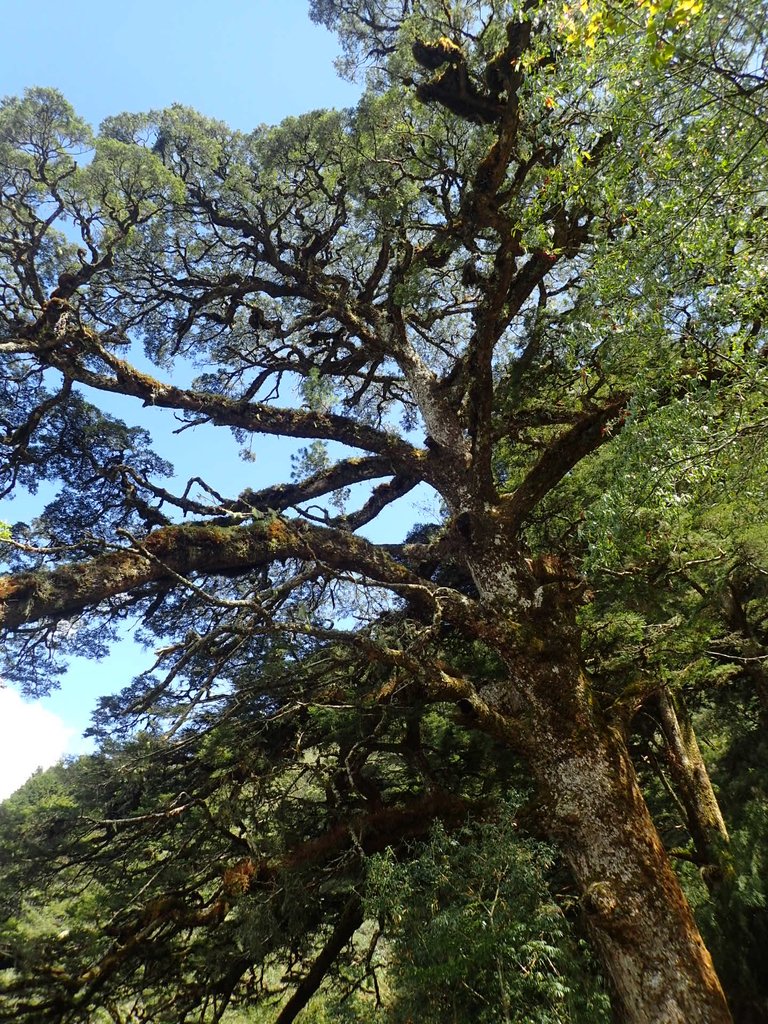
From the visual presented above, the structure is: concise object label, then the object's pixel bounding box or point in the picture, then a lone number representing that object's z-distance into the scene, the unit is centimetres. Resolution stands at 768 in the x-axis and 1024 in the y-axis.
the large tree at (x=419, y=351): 441
